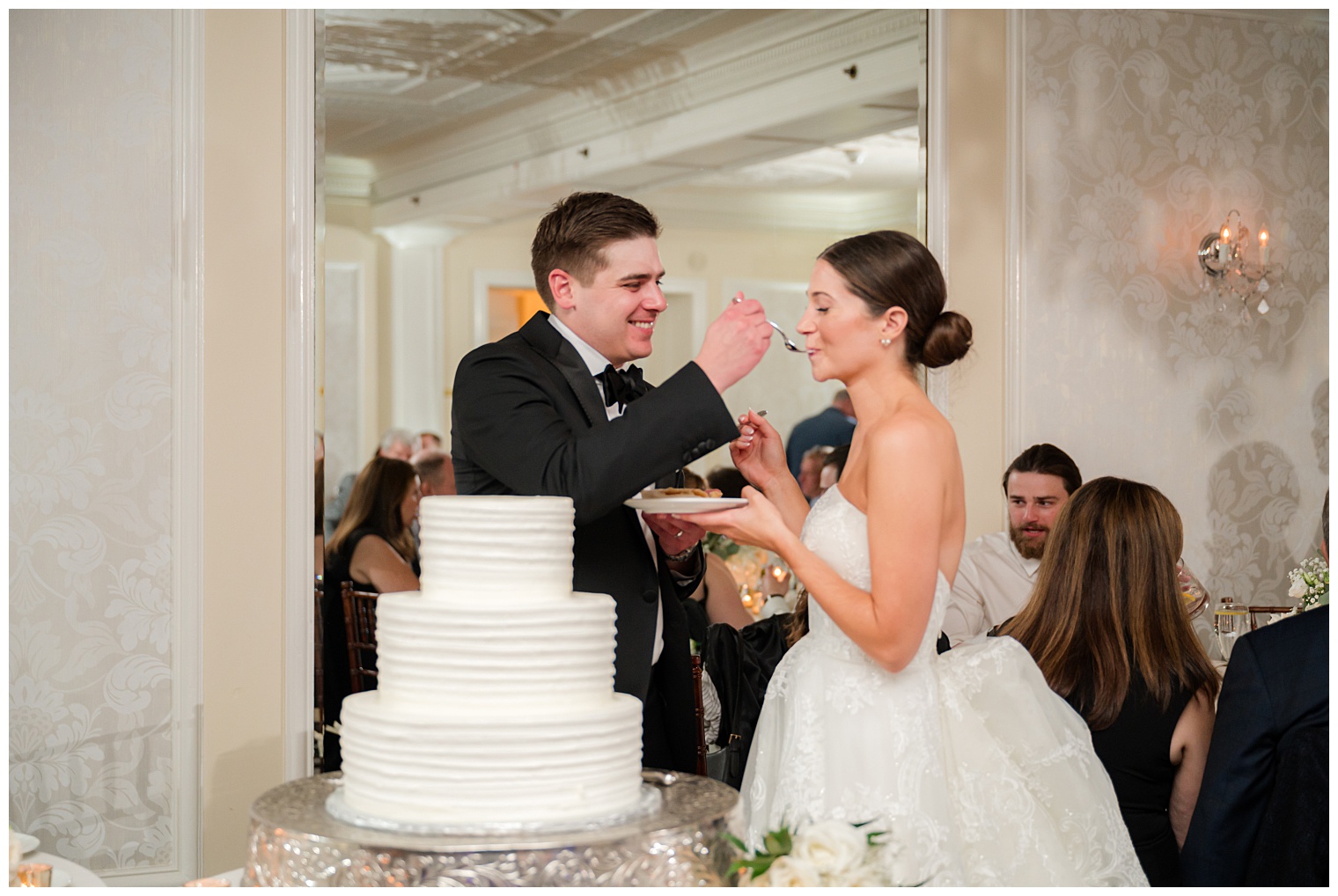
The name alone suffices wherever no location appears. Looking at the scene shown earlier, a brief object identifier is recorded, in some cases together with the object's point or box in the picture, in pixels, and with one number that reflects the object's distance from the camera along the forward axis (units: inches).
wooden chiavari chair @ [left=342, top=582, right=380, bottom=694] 162.7
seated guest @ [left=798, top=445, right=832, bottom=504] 215.0
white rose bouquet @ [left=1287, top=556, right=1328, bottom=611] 137.8
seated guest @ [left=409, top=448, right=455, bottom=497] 251.6
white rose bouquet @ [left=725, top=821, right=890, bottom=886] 54.9
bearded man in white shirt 148.4
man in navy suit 81.9
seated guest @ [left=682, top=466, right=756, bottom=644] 146.3
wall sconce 169.9
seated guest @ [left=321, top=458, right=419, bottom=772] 180.4
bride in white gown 73.0
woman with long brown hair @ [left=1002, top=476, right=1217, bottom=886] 97.0
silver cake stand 50.4
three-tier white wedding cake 53.9
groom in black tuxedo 75.0
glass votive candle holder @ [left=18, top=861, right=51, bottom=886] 64.9
